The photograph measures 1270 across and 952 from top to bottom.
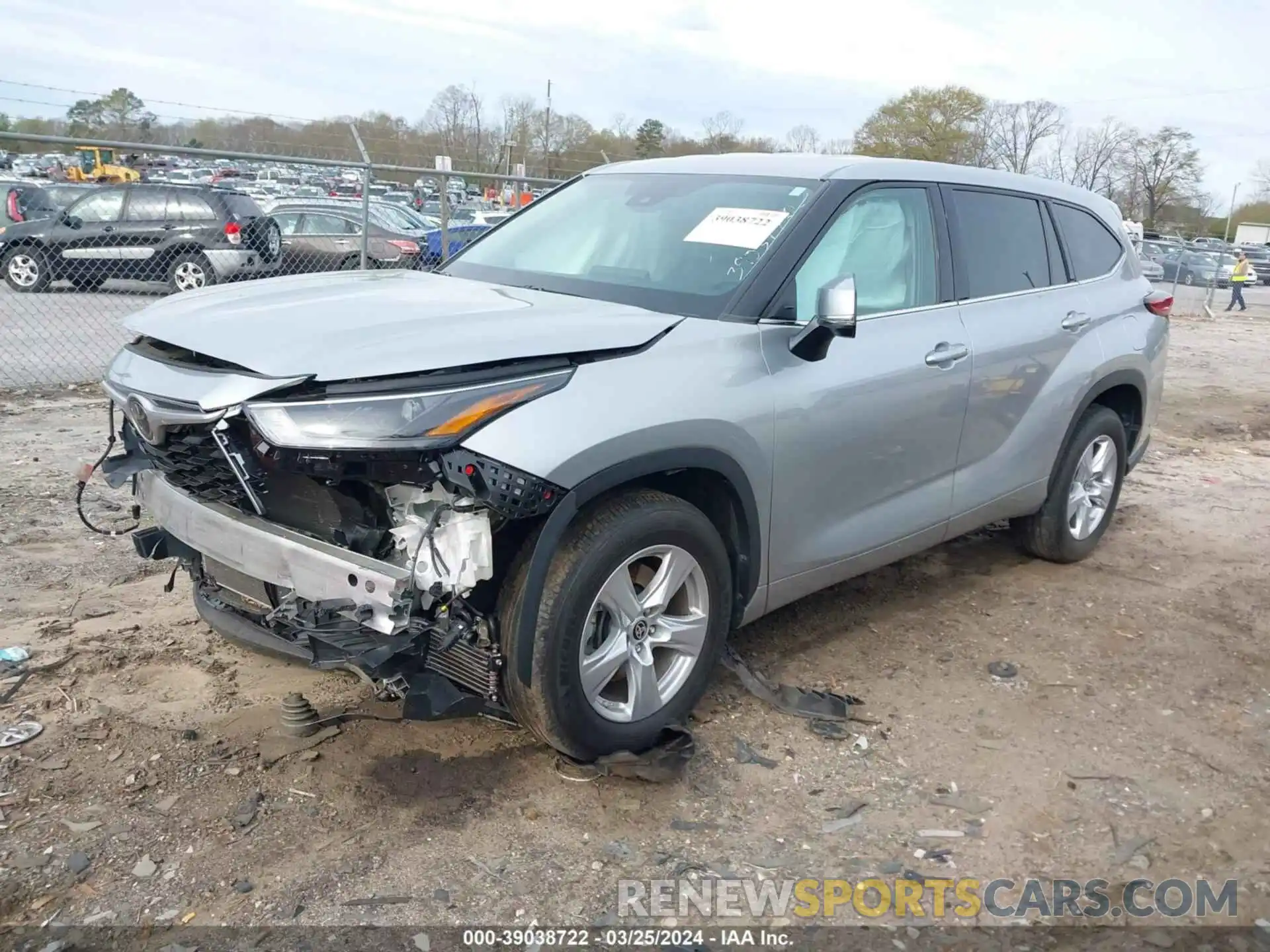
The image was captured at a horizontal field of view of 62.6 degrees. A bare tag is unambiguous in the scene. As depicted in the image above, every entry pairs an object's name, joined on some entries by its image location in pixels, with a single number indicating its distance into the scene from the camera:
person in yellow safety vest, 23.89
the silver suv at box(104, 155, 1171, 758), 2.70
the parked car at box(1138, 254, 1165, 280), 20.20
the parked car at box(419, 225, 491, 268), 13.42
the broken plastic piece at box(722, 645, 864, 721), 3.68
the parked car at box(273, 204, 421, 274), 10.63
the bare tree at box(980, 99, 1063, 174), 66.00
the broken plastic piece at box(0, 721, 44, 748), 3.22
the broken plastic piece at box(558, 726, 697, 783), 3.14
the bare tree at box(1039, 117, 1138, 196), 68.31
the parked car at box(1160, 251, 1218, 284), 27.36
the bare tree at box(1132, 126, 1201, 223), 70.19
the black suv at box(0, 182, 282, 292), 10.76
